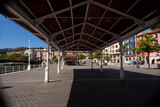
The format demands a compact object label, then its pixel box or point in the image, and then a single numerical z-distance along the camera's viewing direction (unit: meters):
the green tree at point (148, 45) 22.58
